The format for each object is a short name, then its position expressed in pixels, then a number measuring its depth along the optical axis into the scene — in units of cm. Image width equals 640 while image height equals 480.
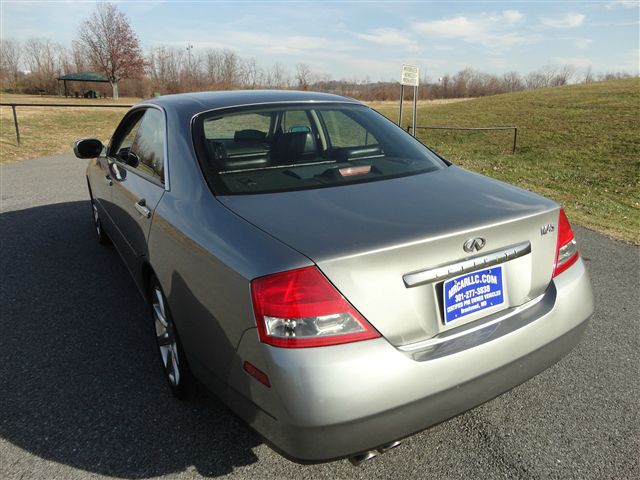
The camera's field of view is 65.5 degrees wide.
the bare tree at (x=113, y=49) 6059
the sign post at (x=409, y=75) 1308
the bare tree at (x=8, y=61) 8806
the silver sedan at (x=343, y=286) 167
